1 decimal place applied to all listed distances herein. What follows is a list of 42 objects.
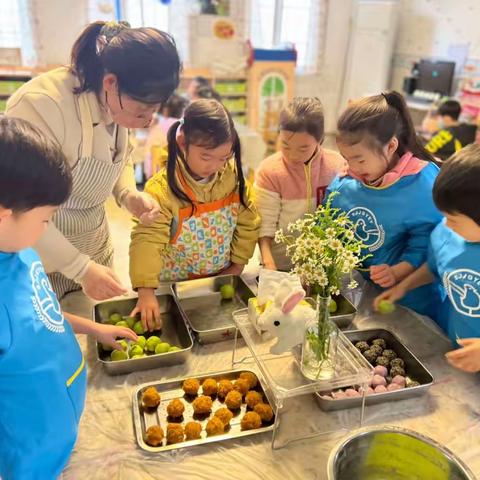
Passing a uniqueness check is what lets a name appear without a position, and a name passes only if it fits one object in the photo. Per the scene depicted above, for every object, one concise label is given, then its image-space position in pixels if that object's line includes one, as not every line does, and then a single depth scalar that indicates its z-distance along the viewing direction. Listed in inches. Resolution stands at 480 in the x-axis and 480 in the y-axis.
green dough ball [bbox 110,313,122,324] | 46.7
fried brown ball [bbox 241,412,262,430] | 35.1
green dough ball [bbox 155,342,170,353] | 42.2
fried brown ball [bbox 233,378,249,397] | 38.0
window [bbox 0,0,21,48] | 156.9
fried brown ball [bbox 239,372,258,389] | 38.8
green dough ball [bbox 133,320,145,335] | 45.7
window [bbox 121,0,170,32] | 170.2
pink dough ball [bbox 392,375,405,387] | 39.0
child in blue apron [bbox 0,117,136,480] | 26.6
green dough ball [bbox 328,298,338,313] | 49.0
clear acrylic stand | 35.4
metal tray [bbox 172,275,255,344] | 47.5
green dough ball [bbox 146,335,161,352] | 43.1
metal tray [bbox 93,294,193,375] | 40.1
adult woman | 40.7
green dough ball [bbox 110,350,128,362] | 41.0
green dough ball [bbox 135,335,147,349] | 42.9
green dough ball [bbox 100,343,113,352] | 42.1
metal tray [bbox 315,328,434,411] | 37.5
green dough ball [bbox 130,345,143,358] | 42.1
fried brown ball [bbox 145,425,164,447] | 33.4
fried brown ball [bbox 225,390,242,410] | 36.8
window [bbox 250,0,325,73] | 190.1
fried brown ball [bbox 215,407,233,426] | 35.2
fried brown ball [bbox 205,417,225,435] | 34.5
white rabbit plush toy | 34.9
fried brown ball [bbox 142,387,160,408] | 36.6
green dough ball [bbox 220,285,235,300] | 52.3
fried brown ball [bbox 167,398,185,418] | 35.8
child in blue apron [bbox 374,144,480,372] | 36.9
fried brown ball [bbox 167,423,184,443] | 33.7
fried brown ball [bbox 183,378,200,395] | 37.9
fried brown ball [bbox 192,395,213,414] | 36.2
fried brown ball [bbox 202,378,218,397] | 38.1
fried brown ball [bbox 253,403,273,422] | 35.8
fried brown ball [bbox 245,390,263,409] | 36.9
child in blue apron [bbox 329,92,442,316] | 49.5
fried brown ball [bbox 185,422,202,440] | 34.0
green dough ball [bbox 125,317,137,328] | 46.4
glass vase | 37.6
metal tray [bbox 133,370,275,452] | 33.7
